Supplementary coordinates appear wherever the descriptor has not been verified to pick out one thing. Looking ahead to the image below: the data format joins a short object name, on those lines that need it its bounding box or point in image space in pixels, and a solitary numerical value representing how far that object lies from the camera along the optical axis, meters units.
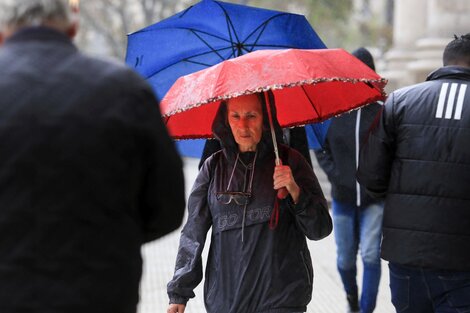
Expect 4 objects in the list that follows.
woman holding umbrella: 8.77
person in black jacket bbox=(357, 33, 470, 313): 8.80
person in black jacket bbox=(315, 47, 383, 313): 14.23
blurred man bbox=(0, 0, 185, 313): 5.71
